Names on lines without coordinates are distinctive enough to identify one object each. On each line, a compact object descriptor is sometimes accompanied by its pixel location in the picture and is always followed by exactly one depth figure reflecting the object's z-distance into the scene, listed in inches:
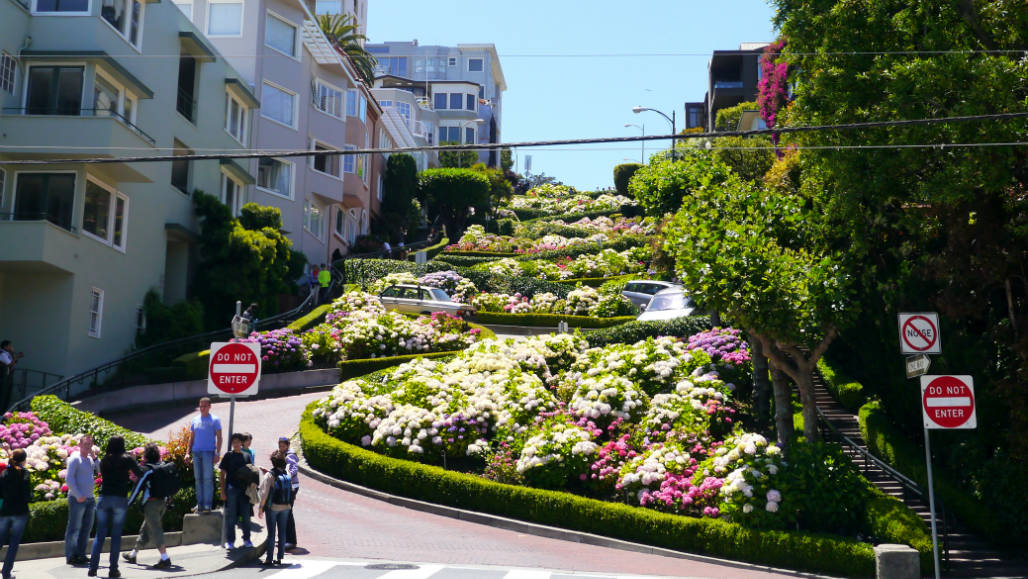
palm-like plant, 2285.8
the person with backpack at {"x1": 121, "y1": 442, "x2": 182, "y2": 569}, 471.8
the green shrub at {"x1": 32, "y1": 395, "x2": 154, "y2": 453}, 636.7
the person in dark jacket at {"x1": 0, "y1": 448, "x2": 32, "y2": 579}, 453.7
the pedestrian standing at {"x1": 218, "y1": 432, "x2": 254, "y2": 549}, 512.4
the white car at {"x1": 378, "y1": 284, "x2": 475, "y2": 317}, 1365.7
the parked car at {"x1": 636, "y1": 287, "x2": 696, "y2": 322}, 1171.3
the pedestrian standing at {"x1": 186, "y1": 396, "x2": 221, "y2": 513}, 547.2
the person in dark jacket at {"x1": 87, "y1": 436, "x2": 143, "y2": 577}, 463.5
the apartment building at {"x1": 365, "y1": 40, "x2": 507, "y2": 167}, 4114.2
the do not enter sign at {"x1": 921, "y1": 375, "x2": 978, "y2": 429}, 506.6
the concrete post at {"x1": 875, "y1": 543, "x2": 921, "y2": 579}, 522.0
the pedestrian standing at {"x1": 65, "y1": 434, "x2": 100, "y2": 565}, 475.5
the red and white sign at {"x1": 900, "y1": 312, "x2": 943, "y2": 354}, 539.8
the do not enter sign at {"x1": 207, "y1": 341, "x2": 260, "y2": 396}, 553.3
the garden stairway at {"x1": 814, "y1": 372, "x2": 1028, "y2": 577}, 581.0
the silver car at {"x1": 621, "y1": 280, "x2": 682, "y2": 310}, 1493.6
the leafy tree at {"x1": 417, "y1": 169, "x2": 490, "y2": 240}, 2770.7
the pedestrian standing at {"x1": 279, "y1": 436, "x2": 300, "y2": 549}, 531.5
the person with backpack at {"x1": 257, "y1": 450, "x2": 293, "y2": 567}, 496.7
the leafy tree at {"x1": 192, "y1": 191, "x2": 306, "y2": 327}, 1224.2
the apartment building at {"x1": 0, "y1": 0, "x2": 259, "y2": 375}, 941.2
